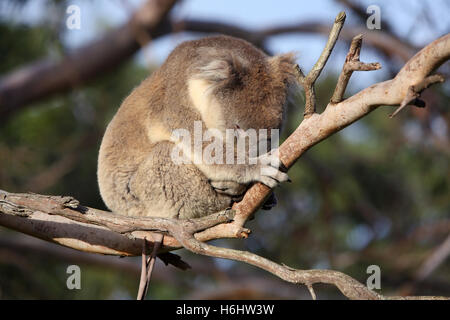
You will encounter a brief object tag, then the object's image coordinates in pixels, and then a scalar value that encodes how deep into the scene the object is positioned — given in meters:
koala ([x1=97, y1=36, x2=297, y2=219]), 3.50
